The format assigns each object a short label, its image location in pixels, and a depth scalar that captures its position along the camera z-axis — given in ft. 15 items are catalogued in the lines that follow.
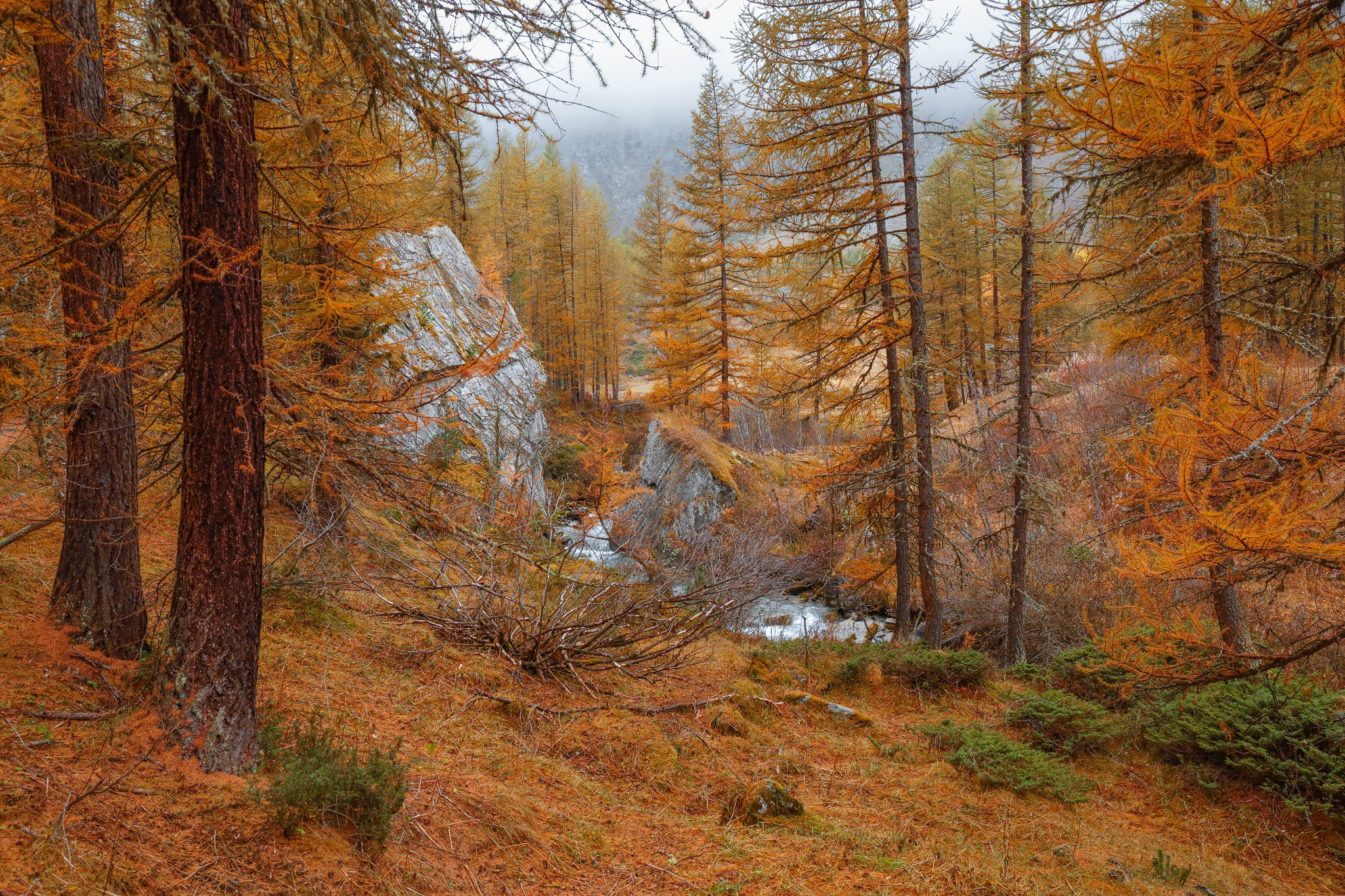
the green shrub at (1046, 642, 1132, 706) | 20.92
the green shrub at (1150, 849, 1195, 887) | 11.82
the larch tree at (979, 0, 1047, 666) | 27.17
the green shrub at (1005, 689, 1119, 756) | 18.31
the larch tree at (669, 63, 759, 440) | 67.97
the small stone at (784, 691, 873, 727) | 20.49
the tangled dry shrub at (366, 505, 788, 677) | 18.42
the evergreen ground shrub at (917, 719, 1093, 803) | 15.71
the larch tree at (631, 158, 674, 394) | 81.96
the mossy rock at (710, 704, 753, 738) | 17.56
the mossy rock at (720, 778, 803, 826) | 13.16
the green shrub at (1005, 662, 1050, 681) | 24.04
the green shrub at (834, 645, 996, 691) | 23.68
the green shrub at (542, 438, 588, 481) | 65.10
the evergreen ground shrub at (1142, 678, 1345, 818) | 15.06
